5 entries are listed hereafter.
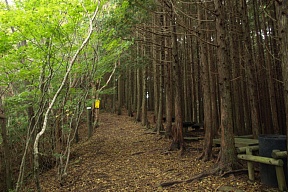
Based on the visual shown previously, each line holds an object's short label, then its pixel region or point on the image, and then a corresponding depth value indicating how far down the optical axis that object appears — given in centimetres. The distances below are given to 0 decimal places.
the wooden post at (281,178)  356
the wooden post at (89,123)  1128
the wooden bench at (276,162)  354
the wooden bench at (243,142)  537
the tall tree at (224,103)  466
